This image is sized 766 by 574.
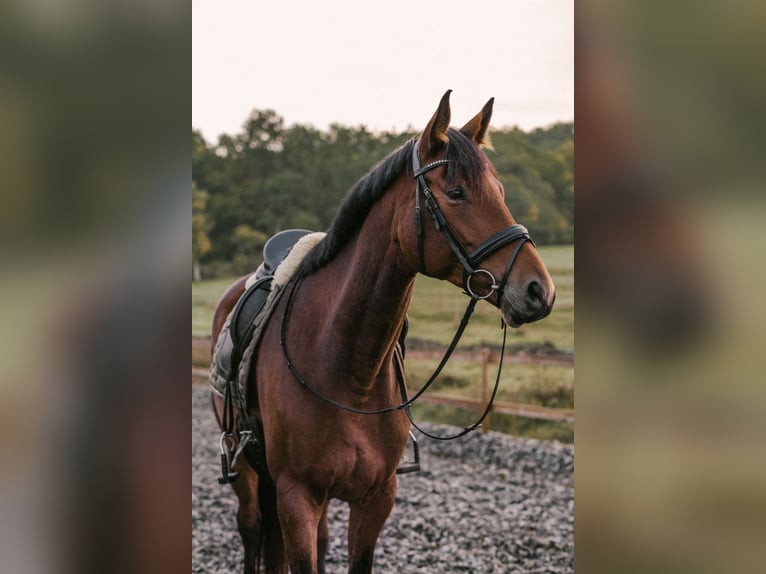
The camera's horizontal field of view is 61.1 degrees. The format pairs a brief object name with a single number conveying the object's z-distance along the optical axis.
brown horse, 2.29
